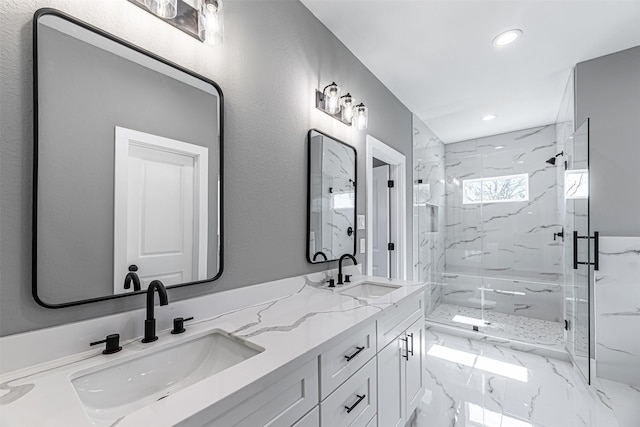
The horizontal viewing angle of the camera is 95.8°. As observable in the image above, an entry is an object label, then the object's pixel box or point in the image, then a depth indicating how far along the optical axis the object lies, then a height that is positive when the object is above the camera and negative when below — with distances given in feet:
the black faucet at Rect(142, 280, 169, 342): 3.01 -1.14
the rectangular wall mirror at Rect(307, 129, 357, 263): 5.85 +0.37
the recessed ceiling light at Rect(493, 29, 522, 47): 6.54 +4.14
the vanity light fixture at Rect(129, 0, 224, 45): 3.61 +2.47
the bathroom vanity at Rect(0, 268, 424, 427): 2.07 -1.42
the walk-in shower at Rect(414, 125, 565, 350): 11.89 -0.76
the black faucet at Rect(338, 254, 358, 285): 6.22 -1.16
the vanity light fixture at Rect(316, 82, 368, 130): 6.15 +2.44
